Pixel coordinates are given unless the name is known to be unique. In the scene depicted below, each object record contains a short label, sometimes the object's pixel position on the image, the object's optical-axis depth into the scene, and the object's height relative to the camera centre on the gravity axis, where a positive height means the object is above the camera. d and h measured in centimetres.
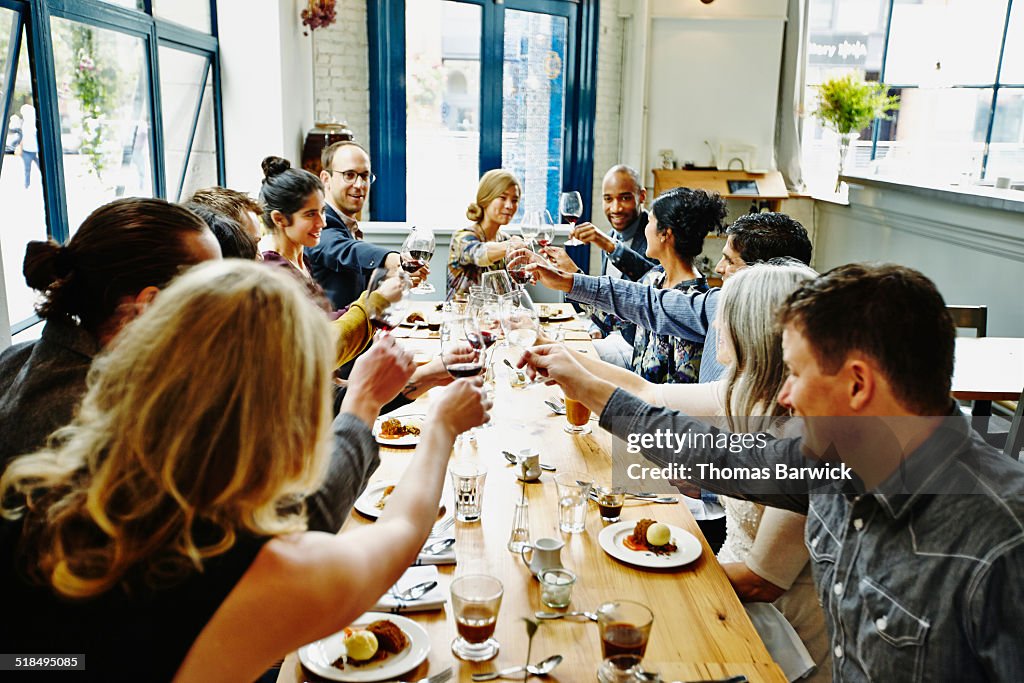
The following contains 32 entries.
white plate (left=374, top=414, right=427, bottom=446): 232 -81
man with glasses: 377 -48
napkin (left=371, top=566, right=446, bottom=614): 149 -80
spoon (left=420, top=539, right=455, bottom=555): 169 -80
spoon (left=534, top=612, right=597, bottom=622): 148 -81
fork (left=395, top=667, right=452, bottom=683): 129 -80
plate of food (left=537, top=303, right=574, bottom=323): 428 -88
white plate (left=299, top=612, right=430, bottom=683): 129 -79
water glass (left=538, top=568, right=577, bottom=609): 150 -78
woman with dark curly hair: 326 -42
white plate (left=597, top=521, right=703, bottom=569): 167 -81
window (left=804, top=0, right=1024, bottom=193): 668 +52
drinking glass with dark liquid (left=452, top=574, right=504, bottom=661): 134 -73
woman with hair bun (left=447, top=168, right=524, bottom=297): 453 -48
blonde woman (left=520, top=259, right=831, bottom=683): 182 -65
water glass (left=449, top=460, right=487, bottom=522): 183 -74
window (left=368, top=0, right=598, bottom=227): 648 +28
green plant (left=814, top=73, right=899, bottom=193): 705 +31
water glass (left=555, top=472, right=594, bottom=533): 179 -75
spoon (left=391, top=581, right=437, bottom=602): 151 -80
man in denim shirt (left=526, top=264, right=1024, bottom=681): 119 -51
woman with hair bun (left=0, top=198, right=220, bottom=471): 139 -26
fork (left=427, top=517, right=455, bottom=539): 178 -81
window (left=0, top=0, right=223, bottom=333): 277 +7
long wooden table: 135 -82
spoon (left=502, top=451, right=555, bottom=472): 216 -82
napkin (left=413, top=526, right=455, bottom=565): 166 -80
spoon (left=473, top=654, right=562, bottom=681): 130 -80
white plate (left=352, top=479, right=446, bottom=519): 184 -79
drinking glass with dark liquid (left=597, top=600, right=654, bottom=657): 131 -73
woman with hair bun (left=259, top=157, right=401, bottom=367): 334 -32
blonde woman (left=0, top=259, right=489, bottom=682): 98 -43
